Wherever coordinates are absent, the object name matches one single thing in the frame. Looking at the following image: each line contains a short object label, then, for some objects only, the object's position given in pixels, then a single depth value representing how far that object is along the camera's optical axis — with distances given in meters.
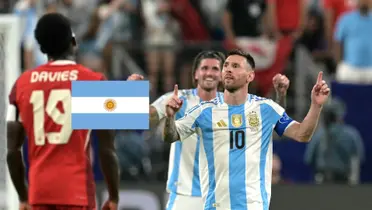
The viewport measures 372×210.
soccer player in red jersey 16.45
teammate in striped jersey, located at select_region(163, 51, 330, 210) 17.37
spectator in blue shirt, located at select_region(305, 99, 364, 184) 29.30
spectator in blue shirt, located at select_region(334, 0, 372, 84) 30.75
